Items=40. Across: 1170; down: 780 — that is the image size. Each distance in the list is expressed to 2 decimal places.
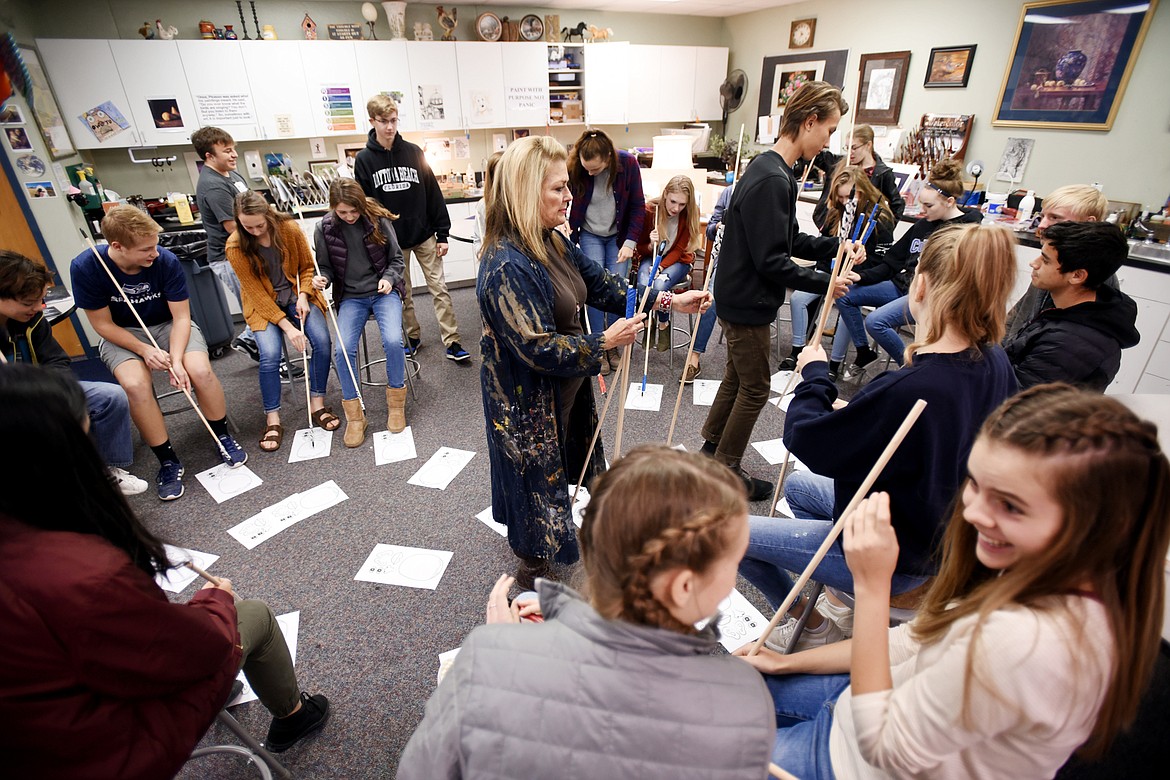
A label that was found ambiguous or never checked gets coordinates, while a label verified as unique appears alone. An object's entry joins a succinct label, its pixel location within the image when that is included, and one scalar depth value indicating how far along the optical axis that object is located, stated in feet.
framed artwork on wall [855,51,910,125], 16.26
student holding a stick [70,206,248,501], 8.14
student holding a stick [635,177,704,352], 11.46
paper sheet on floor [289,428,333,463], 9.70
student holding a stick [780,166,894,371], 10.41
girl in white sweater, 2.26
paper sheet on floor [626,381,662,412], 10.92
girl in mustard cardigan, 9.72
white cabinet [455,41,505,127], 17.17
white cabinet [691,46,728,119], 21.22
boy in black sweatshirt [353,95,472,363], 11.69
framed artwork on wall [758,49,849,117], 18.07
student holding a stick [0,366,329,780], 2.80
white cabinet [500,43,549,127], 17.90
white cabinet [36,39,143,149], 13.00
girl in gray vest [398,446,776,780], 2.18
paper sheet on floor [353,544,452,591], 7.06
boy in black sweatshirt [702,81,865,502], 6.47
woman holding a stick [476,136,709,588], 5.08
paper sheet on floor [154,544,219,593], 7.04
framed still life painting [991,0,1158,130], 11.54
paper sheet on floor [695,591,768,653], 6.08
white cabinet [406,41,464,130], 16.49
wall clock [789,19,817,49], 18.66
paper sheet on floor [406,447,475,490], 8.94
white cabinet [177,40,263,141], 14.19
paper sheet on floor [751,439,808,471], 9.26
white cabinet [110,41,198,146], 13.64
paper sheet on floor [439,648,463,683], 5.85
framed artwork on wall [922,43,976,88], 14.53
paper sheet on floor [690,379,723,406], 11.18
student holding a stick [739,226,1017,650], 3.92
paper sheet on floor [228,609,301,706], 5.86
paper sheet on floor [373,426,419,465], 9.59
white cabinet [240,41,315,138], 14.79
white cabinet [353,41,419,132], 15.88
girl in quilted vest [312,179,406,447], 10.03
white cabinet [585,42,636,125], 19.11
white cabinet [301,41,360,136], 15.35
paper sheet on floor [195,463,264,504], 8.80
